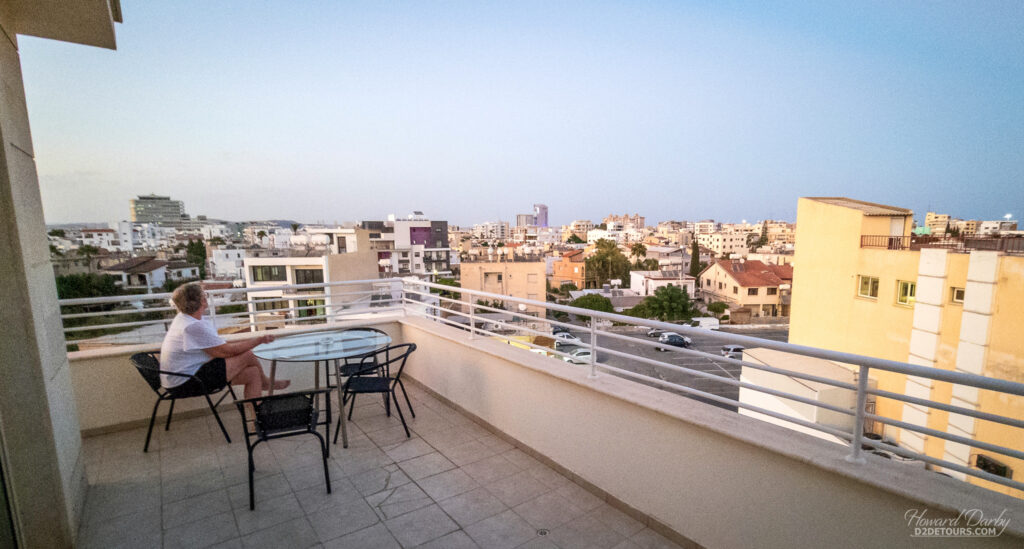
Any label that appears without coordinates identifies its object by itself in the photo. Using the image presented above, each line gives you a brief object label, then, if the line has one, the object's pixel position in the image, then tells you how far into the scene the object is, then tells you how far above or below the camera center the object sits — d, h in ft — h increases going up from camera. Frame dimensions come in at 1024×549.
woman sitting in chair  10.46 -2.94
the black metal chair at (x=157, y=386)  10.23 -4.01
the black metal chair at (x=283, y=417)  8.25 -3.90
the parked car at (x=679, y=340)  79.54 -25.22
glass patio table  10.37 -3.25
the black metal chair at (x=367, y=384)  10.87 -4.28
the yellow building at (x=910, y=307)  28.25 -7.95
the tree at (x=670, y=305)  97.14 -19.28
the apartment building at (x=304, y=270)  74.90 -6.65
